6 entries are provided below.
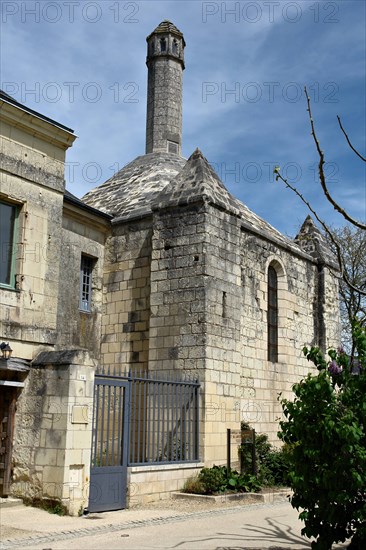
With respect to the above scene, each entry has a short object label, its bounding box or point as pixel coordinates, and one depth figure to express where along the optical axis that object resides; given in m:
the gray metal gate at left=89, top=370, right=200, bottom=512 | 9.63
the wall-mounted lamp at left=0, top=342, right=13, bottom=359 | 9.37
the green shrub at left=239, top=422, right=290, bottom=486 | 12.18
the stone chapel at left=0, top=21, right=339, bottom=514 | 9.52
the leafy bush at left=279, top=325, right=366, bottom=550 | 5.50
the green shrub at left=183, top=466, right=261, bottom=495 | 11.02
